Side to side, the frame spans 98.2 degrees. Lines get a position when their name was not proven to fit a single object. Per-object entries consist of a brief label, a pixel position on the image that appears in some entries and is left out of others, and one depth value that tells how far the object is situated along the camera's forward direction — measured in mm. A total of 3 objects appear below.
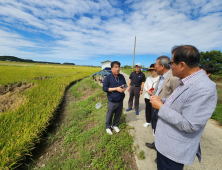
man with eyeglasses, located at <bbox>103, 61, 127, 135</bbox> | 2428
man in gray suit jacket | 779
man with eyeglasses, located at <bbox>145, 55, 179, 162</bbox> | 1659
